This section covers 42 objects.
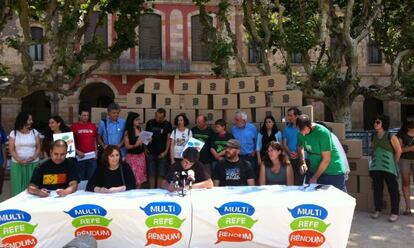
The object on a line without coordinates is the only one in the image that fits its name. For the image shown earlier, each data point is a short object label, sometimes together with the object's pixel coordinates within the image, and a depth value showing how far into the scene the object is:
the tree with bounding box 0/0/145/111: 12.77
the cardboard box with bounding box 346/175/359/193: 8.05
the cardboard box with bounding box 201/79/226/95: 9.66
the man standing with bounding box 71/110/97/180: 7.84
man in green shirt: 6.01
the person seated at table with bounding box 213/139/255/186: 6.15
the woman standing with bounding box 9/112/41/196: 7.32
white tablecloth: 4.77
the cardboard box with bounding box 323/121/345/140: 8.20
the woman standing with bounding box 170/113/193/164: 7.95
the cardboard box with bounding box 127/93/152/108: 9.49
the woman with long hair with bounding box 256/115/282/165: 8.00
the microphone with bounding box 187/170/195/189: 5.37
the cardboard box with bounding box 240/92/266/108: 9.23
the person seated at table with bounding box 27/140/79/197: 5.62
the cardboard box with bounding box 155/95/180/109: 9.54
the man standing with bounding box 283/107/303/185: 7.41
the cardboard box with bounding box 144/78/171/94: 9.66
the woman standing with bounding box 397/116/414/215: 7.50
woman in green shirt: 7.20
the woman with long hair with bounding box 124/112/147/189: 8.05
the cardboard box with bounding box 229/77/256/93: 9.47
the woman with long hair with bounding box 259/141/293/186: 6.13
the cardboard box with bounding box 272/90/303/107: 8.86
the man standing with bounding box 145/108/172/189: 8.31
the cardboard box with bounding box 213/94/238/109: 9.48
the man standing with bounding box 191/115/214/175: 7.99
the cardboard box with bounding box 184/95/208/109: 9.61
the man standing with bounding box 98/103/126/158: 8.11
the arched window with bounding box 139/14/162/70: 28.27
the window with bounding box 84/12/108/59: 27.05
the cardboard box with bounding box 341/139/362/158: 8.09
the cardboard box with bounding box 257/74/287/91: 9.14
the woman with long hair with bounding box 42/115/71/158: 7.42
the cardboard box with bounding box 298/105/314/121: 8.46
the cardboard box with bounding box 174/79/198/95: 9.73
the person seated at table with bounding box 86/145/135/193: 5.59
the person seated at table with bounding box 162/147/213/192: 5.69
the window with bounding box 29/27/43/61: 27.48
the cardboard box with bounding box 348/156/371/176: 8.00
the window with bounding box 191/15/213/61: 28.69
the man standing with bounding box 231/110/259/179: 7.96
